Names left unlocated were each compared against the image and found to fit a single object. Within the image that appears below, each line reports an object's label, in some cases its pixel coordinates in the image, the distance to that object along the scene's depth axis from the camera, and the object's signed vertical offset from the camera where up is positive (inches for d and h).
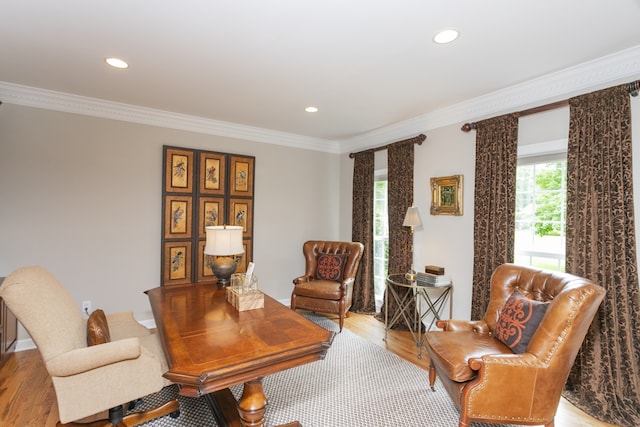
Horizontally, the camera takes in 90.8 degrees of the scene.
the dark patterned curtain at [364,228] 177.8 -7.6
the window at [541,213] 108.3 +2.0
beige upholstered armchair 60.4 -29.3
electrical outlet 135.3 -41.7
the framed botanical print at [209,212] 159.5 +0.0
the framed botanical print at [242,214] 168.2 -0.6
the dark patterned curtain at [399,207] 154.4 +4.5
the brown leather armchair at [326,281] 148.9 -33.8
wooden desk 53.8 -26.2
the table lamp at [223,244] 106.4 -10.7
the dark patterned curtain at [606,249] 85.9 -8.6
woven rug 82.8 -53.9
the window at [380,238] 179.1 -12.6
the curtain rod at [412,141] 148.9 +37.1
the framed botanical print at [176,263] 151.2 -24.9
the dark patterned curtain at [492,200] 114.6 +6.5
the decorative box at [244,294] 85.2 -22.6
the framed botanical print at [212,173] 159.9 +20.3
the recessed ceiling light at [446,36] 80.7 +47.4
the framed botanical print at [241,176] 169.0 +19.8
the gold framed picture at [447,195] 134.0 +9.6
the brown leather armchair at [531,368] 70.1 -34.1
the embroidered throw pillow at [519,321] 78.7 -26.8
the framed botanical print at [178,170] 151.2 +20.1
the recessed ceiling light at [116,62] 98.3 +46.9
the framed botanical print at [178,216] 151.3 -2.2
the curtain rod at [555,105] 87.4 +37.4
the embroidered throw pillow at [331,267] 163.3 -27.7
